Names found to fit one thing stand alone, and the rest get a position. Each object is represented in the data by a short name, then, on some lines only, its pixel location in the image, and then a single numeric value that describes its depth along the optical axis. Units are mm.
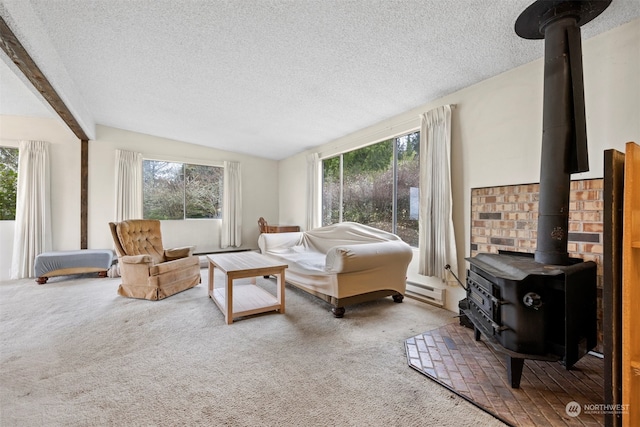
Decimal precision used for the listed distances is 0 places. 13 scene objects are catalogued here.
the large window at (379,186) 3352
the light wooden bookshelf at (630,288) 1057
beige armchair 3109
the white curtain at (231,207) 5770
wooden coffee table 2475
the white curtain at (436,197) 2707
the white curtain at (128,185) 4805
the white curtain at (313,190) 4969
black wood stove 1450
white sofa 2586
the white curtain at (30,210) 4125
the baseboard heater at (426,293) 2844
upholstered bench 3797
